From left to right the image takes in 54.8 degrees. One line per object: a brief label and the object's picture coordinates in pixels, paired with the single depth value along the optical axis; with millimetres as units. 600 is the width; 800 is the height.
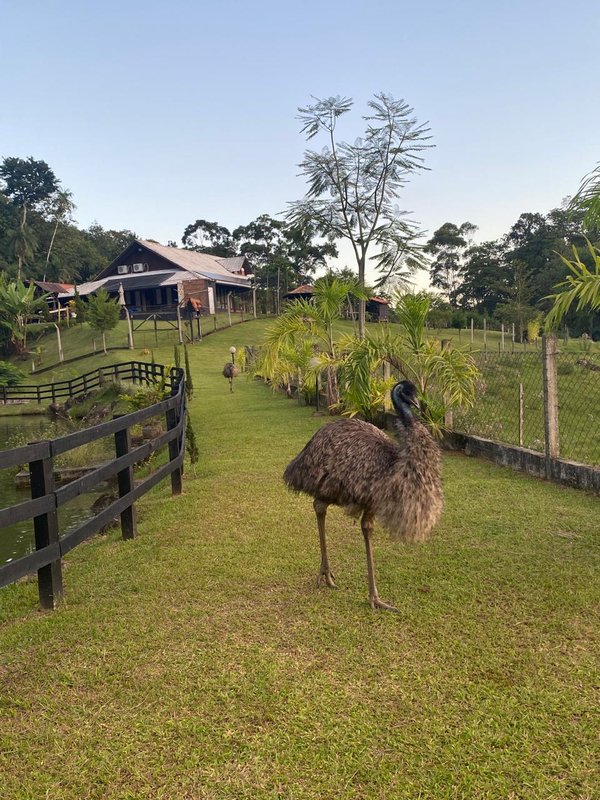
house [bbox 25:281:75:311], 47994
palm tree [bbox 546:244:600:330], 4766
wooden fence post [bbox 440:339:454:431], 9386
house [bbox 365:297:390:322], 46125
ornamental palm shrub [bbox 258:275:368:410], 13078
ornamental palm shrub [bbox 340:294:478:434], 8797
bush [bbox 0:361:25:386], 27383
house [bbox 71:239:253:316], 41562
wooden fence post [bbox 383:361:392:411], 11389
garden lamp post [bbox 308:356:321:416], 12595
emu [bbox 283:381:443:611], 3697
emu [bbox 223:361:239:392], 21231
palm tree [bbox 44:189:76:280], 65125
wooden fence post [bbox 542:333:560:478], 6945
